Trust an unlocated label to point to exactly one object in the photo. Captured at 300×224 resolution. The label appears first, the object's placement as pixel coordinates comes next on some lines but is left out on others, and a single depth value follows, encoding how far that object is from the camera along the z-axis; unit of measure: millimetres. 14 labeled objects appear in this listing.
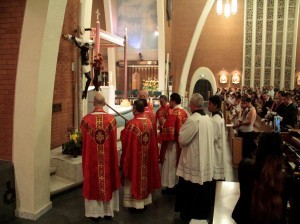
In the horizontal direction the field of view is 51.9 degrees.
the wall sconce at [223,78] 24016
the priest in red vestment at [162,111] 6332
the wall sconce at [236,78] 23828
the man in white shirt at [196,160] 4160
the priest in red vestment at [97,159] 4410
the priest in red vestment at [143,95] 6152
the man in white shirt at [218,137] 4941
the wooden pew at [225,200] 3357
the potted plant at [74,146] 6075
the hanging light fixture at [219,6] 16156
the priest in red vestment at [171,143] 5238
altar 9562
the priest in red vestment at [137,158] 4664
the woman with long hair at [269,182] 2184
